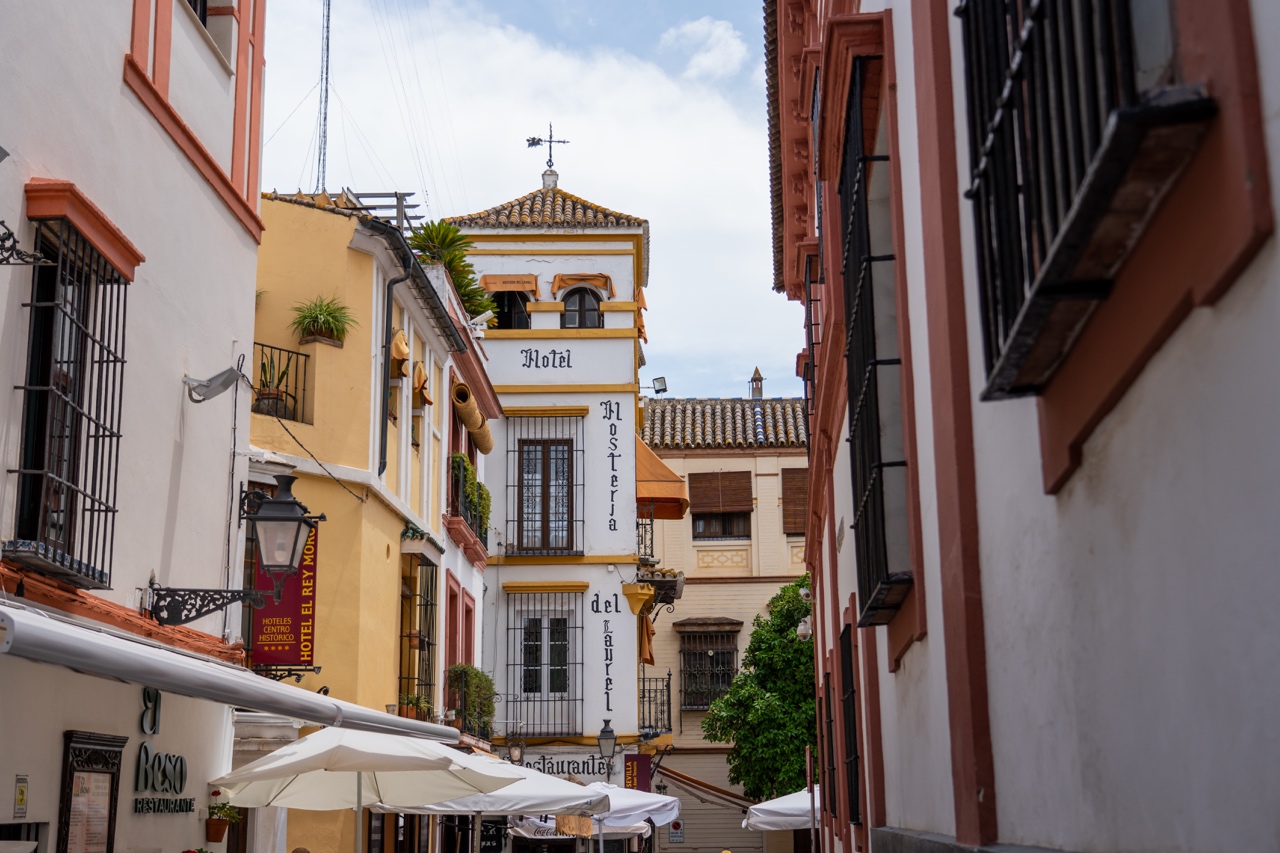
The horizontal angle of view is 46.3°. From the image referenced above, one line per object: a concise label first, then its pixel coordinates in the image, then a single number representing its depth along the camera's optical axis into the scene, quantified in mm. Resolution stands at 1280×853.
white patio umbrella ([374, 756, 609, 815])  14892
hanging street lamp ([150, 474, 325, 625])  9281
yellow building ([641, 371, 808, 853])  39656
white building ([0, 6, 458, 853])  7273
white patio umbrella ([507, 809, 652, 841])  22125
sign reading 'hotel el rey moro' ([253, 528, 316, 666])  14516
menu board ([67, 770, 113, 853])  7977
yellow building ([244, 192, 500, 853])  15867
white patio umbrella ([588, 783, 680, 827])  20562
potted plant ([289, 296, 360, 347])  16109
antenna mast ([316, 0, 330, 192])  23609
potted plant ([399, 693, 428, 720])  18514
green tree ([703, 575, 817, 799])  33656
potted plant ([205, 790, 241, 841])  10367
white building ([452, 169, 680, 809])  28062
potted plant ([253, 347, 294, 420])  15883
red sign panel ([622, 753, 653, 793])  28422
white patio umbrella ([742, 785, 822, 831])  24047
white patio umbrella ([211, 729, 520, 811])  10164
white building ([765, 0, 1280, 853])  2111
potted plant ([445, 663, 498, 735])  22062
